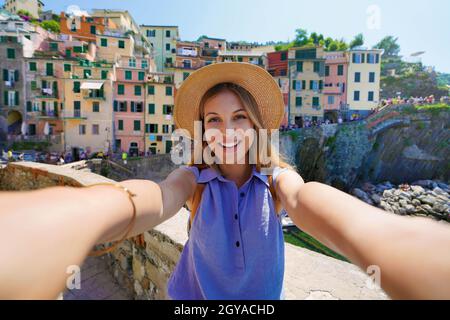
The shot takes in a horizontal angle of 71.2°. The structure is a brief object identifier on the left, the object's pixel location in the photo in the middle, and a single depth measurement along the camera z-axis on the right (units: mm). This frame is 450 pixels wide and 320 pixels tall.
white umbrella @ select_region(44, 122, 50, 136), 29500
